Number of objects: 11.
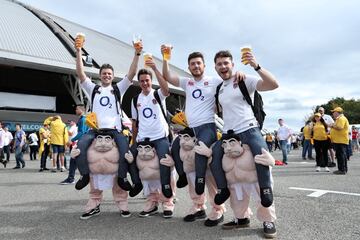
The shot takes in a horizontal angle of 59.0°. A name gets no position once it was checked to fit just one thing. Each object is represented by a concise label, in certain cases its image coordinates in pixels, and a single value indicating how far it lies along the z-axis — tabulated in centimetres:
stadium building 2625
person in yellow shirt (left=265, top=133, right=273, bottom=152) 2335
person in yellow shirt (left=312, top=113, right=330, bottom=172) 912
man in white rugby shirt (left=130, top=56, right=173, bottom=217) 421
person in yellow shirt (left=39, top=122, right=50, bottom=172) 1024
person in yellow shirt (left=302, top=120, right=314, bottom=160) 1267
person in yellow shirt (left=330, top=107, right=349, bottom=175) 813
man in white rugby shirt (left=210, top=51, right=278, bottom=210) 324
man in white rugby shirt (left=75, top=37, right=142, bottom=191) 407
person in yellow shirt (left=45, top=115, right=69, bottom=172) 961
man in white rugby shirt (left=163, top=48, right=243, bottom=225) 384
